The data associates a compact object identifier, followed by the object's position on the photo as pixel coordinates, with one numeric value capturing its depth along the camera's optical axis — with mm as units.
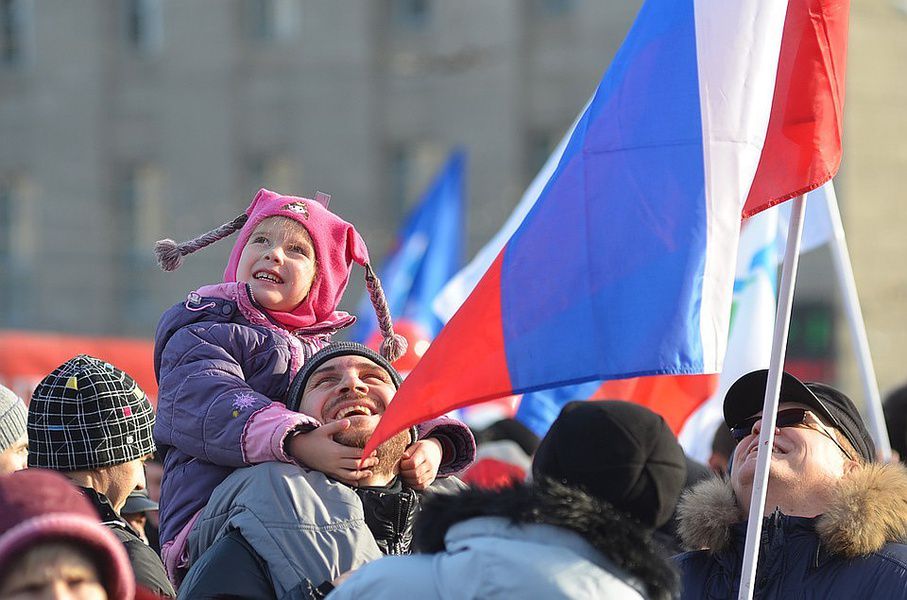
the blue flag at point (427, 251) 25594
